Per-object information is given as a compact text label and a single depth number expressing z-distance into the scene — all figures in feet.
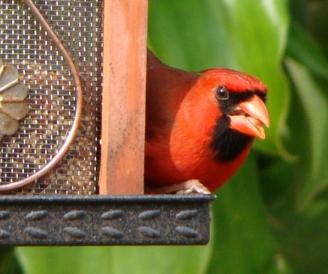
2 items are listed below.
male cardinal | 16.81
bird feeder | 15.48
